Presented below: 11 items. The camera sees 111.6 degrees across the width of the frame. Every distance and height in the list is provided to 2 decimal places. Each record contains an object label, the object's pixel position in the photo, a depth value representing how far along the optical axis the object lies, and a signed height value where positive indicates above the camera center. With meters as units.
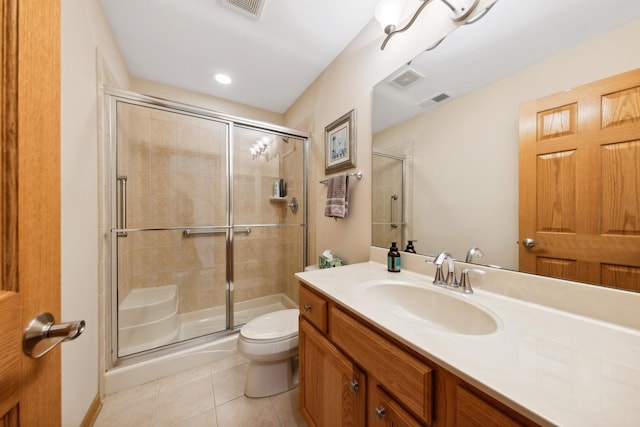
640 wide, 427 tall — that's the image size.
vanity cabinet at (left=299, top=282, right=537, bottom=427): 0.45 -0.46
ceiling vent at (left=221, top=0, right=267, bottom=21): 1.26 +1.23
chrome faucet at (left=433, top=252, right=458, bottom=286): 0.91 -0.25
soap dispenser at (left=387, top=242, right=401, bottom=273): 1.16 -0.26
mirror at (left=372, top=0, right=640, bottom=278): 0.67 +0.45
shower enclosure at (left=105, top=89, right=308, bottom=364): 1.55 -0.06
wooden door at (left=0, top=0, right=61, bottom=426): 0.32 +0.02
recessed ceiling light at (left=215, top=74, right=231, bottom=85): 1.91 +1.21
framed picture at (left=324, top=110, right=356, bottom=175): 1.51 +0.52
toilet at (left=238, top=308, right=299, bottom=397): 1.27 -0.84
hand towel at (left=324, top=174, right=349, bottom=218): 1.52 +0.12
